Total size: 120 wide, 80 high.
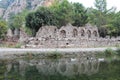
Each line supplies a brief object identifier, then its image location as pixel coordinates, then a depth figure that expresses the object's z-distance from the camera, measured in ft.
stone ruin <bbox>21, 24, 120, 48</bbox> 55.13
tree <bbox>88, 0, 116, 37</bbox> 100.48
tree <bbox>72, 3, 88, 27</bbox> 90.32
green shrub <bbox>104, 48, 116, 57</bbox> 43.27
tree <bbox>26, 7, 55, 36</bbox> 76.54
